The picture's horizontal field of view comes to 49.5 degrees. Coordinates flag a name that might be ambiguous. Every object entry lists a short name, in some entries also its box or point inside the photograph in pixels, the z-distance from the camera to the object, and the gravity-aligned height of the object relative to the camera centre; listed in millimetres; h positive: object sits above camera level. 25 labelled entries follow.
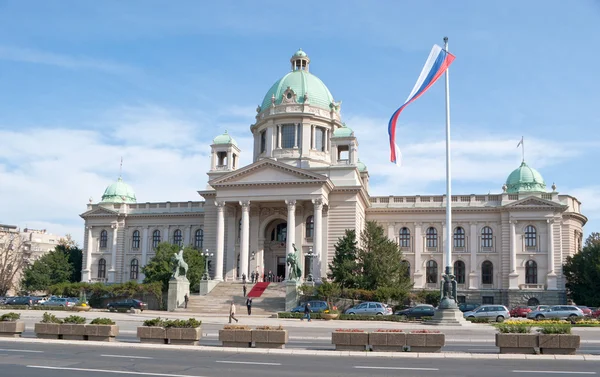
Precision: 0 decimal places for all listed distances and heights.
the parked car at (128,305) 57594 -2788
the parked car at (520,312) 57375 -2906
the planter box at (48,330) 27078 -2423
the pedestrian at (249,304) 53344 -2375
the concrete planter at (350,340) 23547 -2307
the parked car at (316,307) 51222 -2427
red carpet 62438 -1368
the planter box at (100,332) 26562 -2417
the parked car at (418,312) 48375 -2580
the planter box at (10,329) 27873 -2443
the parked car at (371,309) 50188 -2489
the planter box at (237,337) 24566 -2338
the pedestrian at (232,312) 40519 -2310
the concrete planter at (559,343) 22344 -2176
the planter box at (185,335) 25141 -2363
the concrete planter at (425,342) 22828 -2252
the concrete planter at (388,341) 23234 -2261
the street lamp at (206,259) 64812 +1611
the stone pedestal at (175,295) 58906 -1899
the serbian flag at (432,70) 40844 +12974
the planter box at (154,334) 25656 -2388
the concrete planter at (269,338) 24109 -2320
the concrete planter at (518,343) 22562 -2201
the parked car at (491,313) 47688 -2523
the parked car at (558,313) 49497 -2520
